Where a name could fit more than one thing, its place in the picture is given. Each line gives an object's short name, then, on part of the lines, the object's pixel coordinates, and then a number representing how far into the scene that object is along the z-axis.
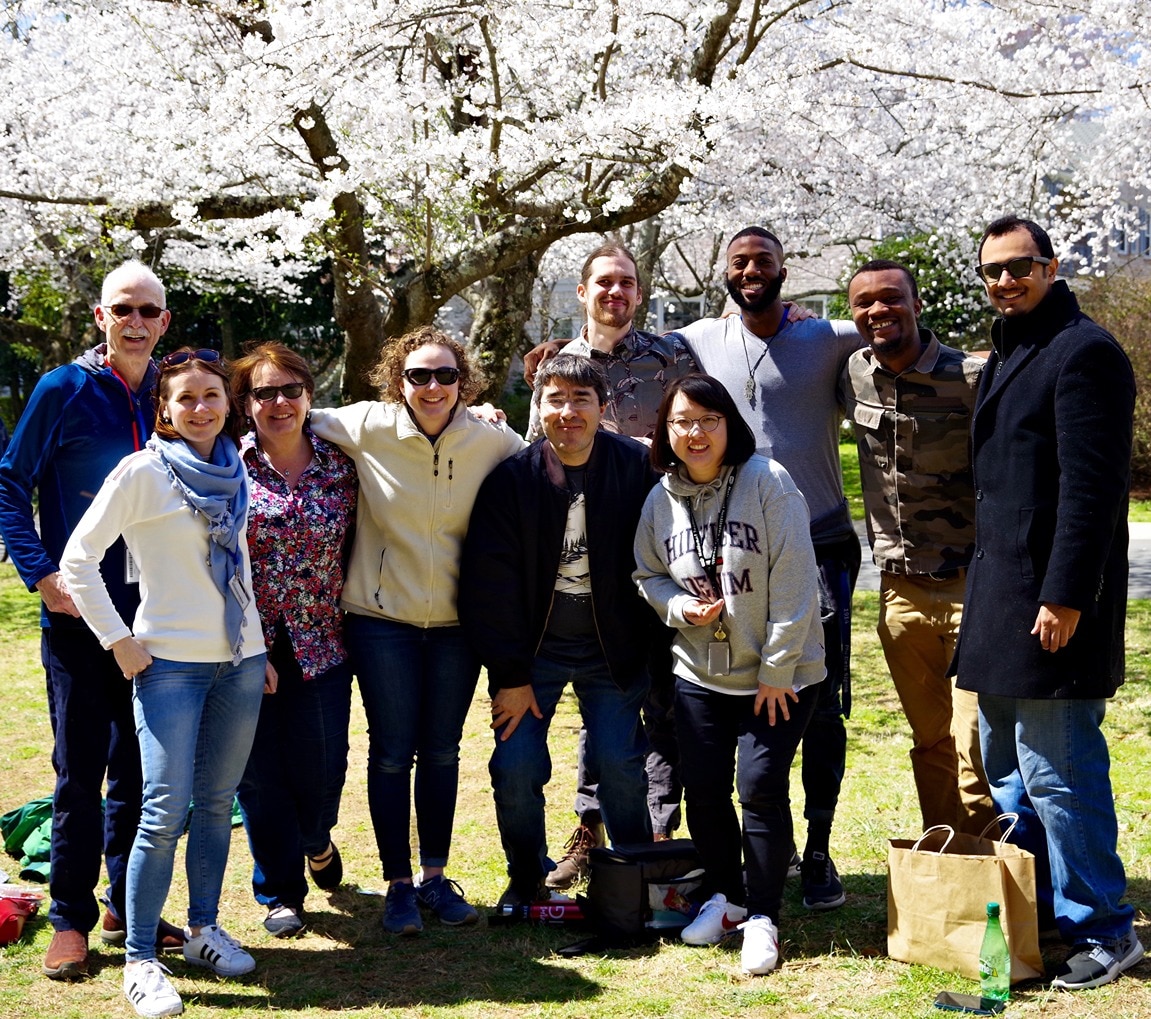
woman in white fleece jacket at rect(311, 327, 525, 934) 4.25
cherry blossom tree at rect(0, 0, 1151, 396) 8.01
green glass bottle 3.49
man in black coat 3.53
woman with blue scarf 3.68
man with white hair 3.91
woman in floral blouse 4.20
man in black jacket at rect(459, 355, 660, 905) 4.18
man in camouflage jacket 4.22
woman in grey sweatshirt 3.94
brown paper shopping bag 3.64
